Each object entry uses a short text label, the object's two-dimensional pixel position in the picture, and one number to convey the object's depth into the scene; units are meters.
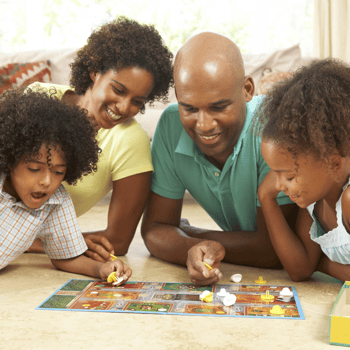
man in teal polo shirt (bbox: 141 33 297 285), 1.55
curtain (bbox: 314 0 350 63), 4.59
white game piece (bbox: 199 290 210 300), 1.38
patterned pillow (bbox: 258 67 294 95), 3.56
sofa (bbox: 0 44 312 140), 3.55
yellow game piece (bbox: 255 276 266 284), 1.58
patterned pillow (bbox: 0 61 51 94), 3.40
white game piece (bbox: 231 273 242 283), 1.57
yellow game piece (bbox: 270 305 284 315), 1.28
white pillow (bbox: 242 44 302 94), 3.69
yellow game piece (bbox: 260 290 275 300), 1.39
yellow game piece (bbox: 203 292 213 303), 1.37
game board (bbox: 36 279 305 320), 1.30
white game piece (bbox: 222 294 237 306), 1.33
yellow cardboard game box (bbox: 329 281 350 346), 1.09
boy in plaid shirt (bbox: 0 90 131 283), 1.53
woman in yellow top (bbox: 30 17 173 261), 1.80
